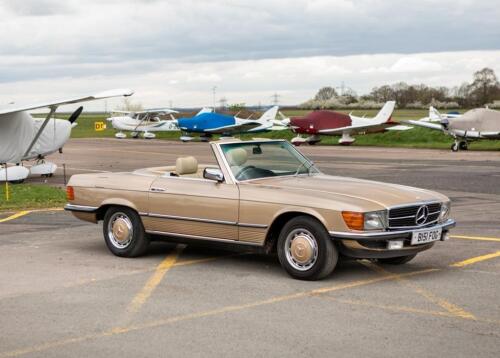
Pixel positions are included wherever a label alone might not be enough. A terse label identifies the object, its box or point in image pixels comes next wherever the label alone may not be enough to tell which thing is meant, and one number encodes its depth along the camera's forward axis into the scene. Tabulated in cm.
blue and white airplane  5634
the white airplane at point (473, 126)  3881
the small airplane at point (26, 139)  2102
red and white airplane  4794
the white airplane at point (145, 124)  6303
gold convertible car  747
